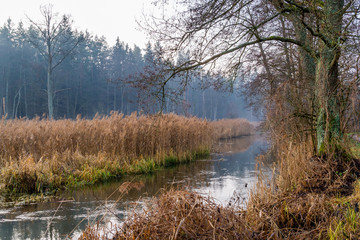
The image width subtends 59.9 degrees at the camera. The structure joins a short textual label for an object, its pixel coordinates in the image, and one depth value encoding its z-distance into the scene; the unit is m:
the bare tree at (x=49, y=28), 24.75
